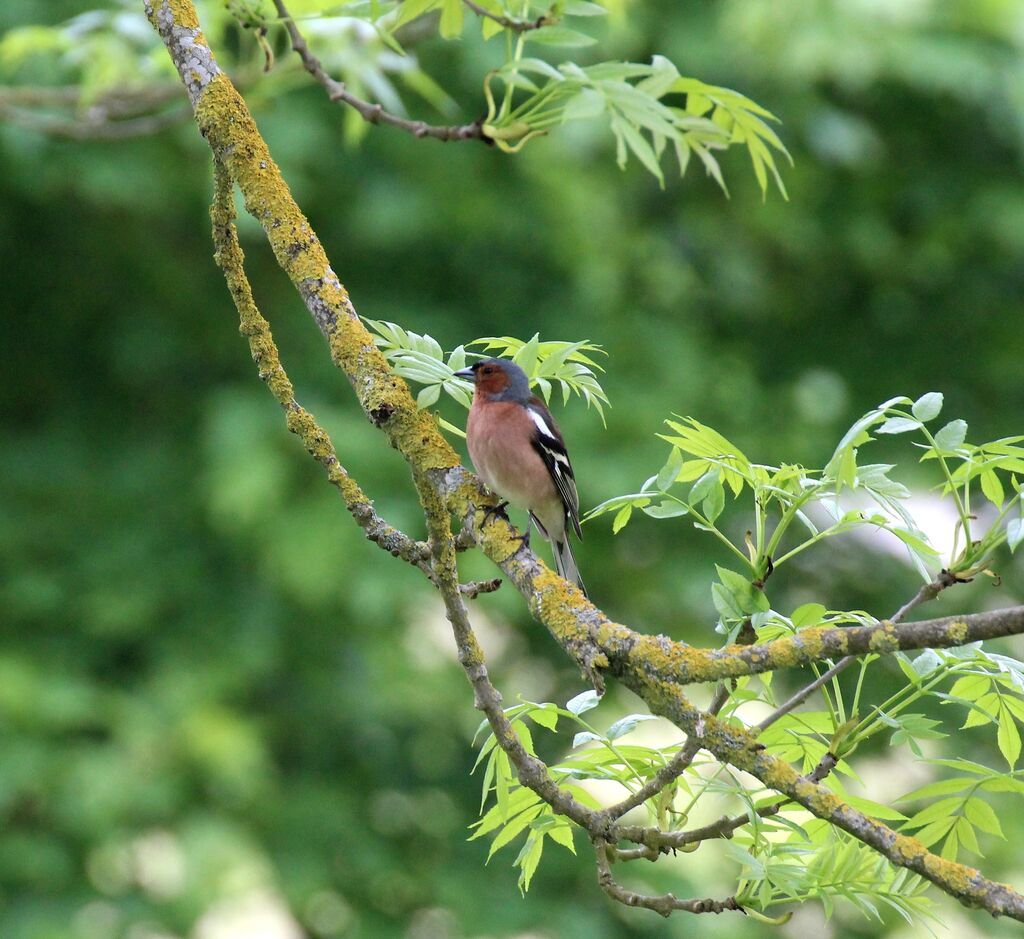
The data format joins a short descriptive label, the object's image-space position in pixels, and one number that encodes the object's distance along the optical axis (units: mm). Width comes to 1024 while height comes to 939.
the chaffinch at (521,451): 8828
